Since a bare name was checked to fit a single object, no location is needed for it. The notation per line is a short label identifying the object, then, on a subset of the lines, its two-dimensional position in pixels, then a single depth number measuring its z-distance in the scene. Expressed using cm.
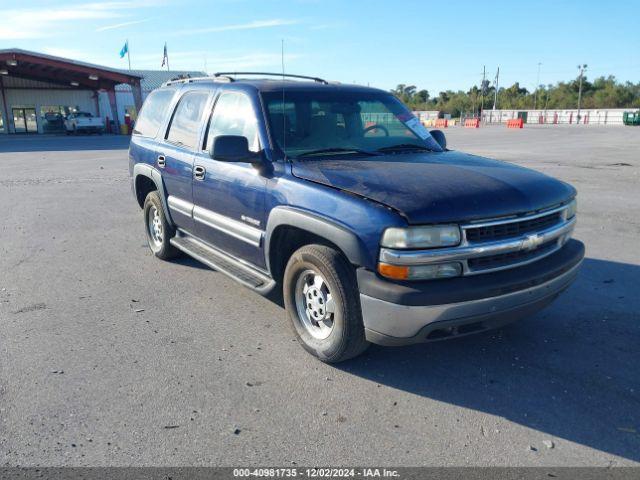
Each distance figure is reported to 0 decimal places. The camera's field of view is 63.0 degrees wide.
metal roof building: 3647
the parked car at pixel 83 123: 3828
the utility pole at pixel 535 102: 10108
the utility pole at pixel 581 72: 9062
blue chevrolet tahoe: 304
